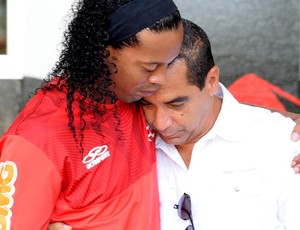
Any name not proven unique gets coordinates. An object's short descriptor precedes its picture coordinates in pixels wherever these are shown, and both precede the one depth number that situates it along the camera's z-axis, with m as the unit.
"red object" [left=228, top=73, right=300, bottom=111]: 8.48
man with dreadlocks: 4.45
